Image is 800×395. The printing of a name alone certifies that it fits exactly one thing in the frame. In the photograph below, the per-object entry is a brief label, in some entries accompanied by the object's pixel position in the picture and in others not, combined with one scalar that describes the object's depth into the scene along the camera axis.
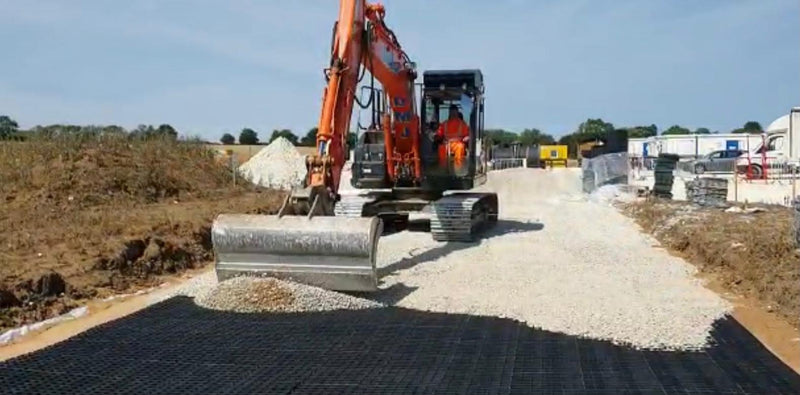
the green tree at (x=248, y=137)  60.37
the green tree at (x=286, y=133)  53.53
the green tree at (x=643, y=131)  80.60
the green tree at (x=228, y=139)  57.76
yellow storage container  45.91
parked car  32.44
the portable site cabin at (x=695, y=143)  44.70
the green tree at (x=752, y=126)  77.63
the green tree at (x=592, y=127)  81.74
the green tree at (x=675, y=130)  83.96
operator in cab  12.42
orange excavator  7.25
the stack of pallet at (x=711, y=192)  15.87
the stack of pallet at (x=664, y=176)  18.95
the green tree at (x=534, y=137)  77.53
